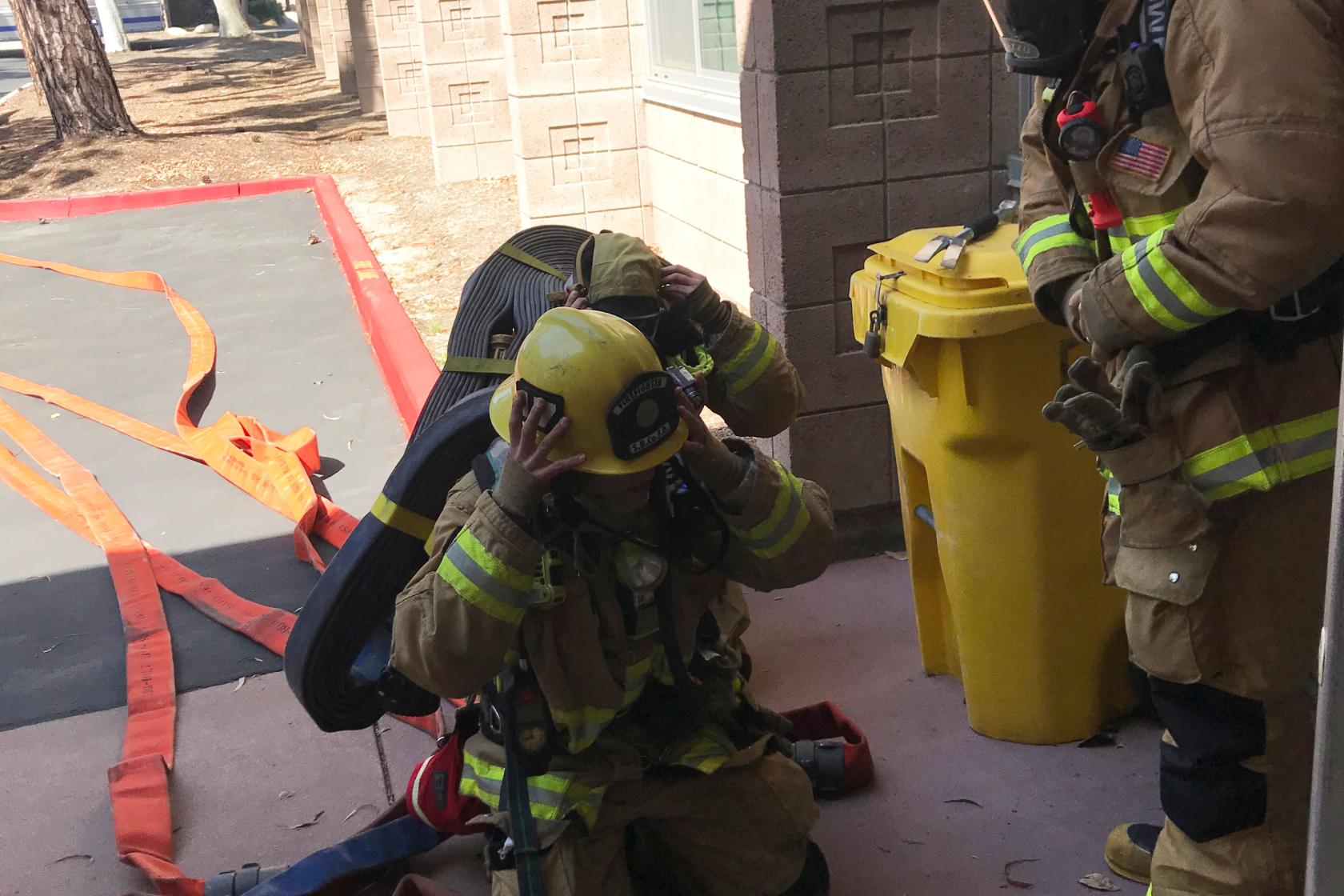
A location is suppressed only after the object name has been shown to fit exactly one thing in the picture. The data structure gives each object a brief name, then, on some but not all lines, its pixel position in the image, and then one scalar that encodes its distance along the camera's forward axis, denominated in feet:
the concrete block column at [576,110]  30.66
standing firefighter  6.98
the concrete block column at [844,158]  13.52
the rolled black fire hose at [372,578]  9.60
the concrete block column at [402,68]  53.98
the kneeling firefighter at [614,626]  8.19
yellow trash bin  10.25
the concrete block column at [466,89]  42.65
